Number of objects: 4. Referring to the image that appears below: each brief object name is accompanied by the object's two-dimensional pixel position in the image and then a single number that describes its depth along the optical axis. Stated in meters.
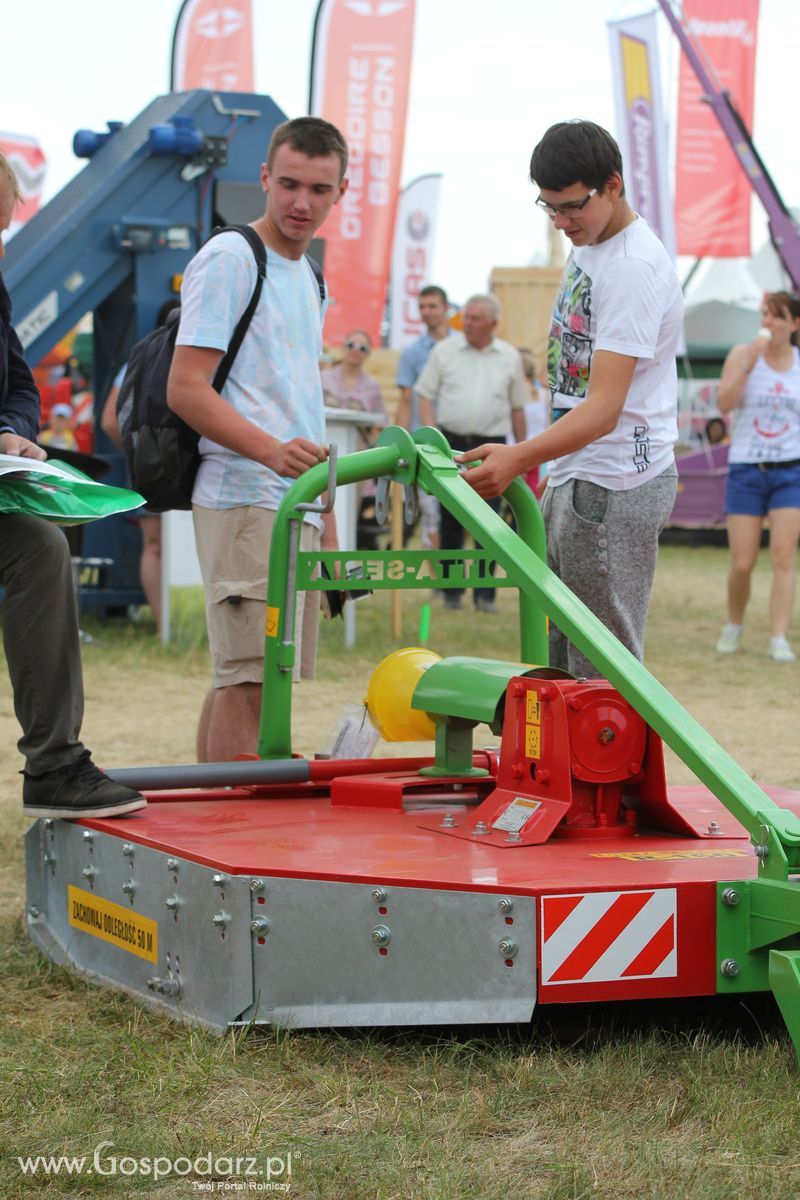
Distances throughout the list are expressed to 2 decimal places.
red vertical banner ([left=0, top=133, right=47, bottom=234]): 24.59
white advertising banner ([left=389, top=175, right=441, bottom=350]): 21.95
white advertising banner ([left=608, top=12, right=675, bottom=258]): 18.89
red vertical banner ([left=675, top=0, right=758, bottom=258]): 19.72
